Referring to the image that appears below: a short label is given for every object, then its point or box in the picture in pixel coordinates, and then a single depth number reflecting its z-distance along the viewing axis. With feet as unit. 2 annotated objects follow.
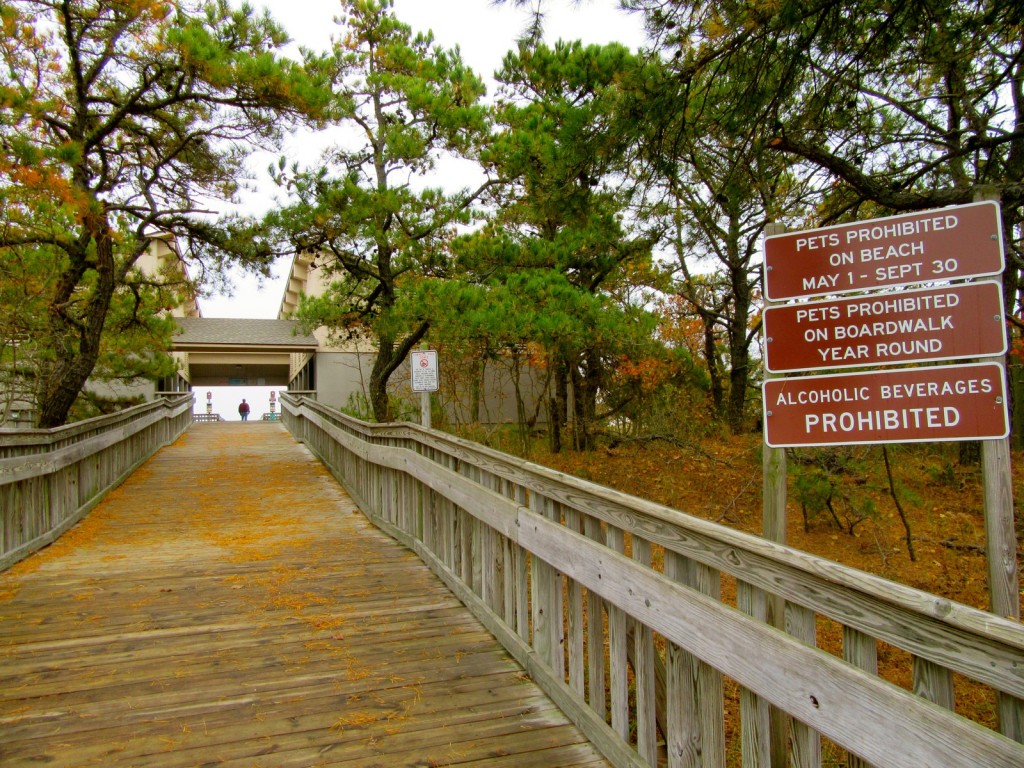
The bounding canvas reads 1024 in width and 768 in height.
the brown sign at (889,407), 7.95
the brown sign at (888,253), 8.11
